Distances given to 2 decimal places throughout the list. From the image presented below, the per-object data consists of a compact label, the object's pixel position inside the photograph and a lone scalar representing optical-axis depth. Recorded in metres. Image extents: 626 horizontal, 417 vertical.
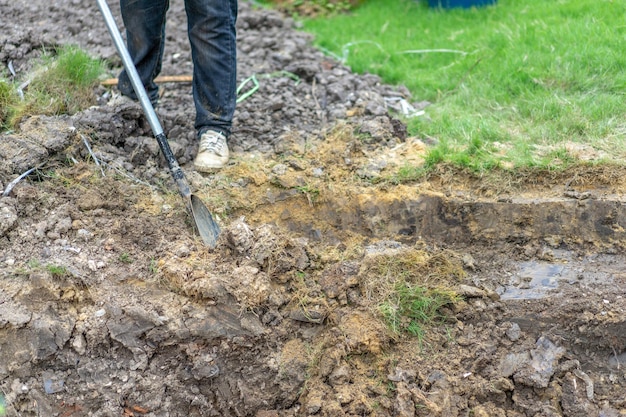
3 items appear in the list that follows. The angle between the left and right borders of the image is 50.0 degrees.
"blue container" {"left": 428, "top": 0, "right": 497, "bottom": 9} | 5.64
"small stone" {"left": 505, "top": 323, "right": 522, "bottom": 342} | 2.92
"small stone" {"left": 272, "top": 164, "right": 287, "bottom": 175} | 3.61
